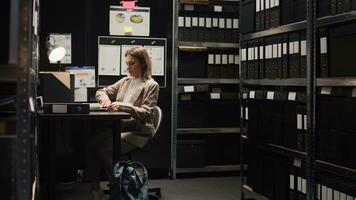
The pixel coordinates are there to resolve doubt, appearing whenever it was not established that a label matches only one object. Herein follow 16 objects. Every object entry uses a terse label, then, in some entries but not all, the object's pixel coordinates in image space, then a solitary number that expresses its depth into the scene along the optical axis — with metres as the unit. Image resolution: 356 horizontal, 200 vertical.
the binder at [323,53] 2.97
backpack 3.29
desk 3.09
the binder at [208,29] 5.03
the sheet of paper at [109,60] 4.91
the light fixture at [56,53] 3.93
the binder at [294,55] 3.30
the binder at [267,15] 3.66
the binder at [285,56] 3.43
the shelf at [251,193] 3.73
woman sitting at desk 3.66
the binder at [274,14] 3.54
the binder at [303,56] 3.19
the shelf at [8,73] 1.90
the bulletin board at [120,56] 4.92
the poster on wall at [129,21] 4.96
